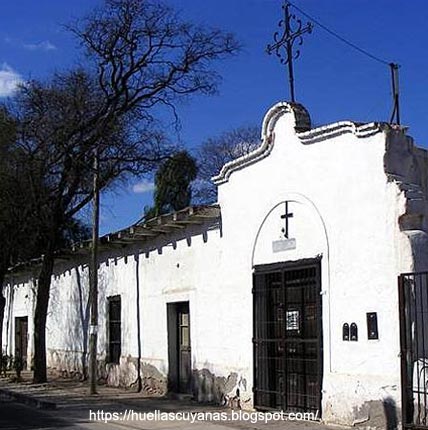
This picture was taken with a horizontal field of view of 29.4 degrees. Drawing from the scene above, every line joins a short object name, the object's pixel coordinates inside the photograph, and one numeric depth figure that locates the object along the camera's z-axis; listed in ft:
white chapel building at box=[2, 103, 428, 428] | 38.24
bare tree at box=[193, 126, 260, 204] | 146.10
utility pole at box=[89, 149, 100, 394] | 63.31
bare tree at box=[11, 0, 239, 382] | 67.51
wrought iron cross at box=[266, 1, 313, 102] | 49.98
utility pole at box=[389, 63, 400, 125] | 44.83
